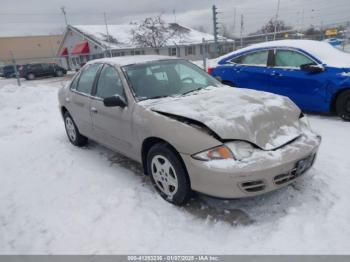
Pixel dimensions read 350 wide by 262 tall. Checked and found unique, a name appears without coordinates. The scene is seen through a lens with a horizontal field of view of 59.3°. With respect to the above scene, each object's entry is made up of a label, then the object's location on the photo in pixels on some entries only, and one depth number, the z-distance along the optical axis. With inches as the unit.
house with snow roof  1244.5
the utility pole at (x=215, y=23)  517.3
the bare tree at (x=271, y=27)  1381.6
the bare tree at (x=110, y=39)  1290.6
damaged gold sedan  113.0
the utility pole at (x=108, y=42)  1127.6
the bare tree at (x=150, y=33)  1151.6
